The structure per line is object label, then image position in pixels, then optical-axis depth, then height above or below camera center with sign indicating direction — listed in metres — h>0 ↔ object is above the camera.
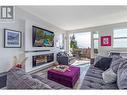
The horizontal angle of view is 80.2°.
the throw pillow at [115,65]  1.51 -0.38
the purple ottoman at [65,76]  1.89 -0.78
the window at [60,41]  4.66 +0.40
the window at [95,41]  5.00 +0.42
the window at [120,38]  4.39 +0.54
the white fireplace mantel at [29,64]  2.68 -0.60
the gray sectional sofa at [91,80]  0.85 -0.47
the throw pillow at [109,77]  1.36 -0.55
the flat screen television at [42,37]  2.97 +0.44
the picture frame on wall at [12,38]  2.19 +0.28
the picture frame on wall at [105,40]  4.61 +0.42
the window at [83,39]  5.58 +0.64
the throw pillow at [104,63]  2.05 -0.44
